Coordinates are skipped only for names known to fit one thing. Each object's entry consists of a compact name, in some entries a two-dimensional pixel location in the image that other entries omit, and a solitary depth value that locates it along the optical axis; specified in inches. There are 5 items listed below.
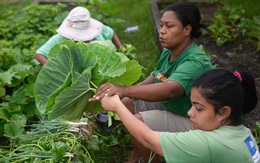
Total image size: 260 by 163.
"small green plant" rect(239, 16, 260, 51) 188.6
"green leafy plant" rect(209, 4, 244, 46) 215.0
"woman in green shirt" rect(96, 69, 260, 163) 80.4
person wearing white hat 155.3
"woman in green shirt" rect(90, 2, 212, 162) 109.3
